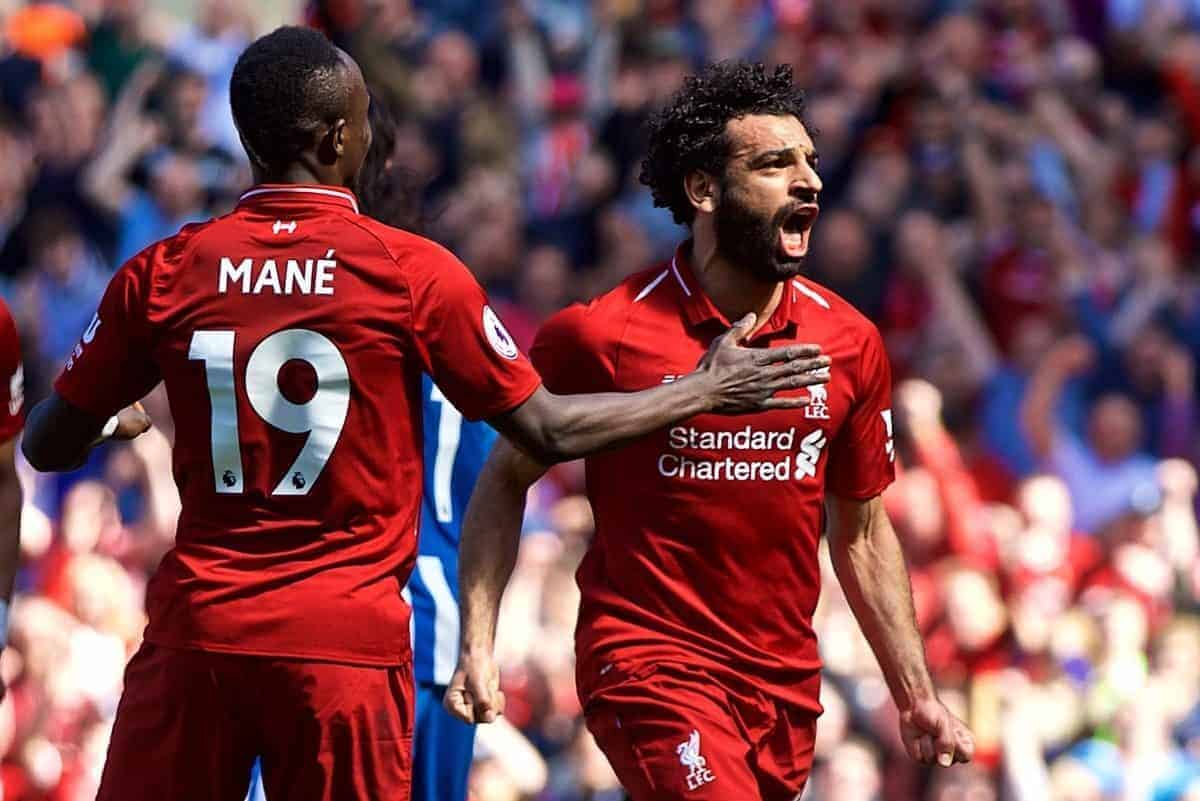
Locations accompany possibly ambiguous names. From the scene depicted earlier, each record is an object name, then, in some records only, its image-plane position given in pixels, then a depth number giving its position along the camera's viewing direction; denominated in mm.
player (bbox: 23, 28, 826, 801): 11406
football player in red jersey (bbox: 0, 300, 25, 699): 12422
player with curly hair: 13219
